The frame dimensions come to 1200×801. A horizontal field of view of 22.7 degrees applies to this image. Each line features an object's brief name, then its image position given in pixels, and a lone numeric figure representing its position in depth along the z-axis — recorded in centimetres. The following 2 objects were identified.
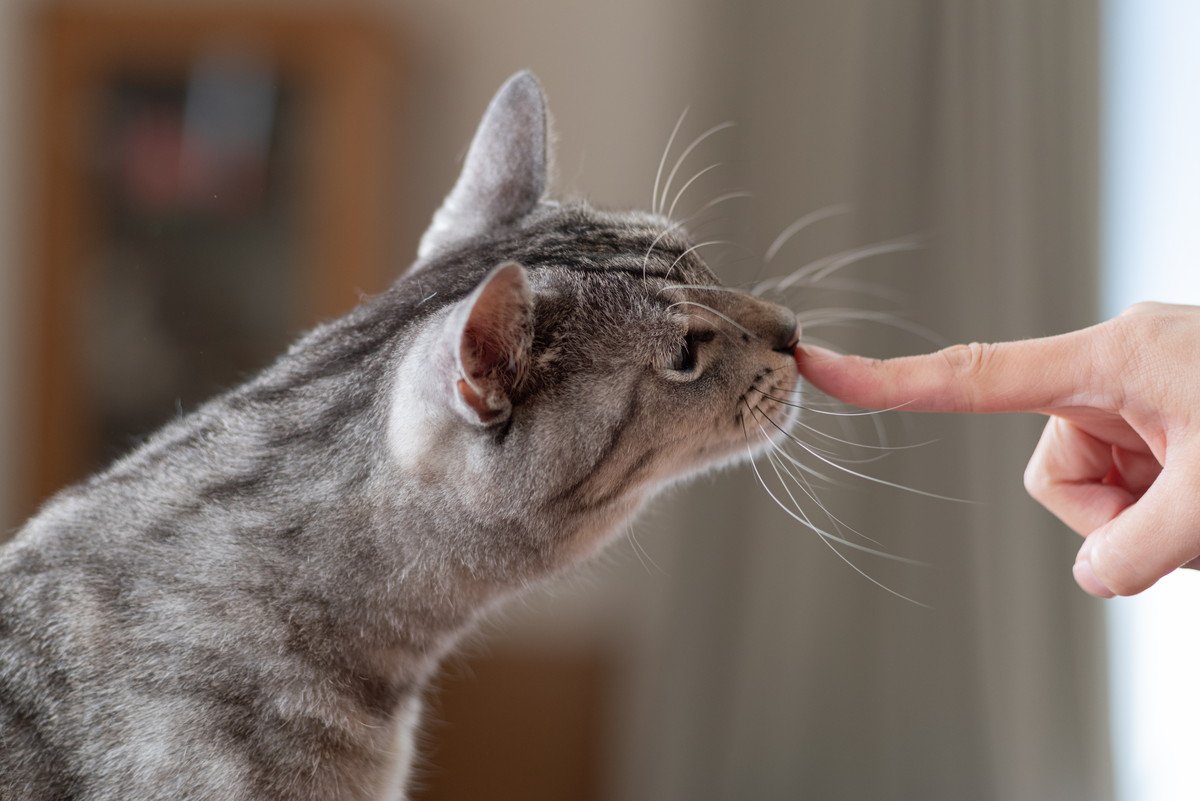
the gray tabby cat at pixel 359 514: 67
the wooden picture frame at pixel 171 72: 136
